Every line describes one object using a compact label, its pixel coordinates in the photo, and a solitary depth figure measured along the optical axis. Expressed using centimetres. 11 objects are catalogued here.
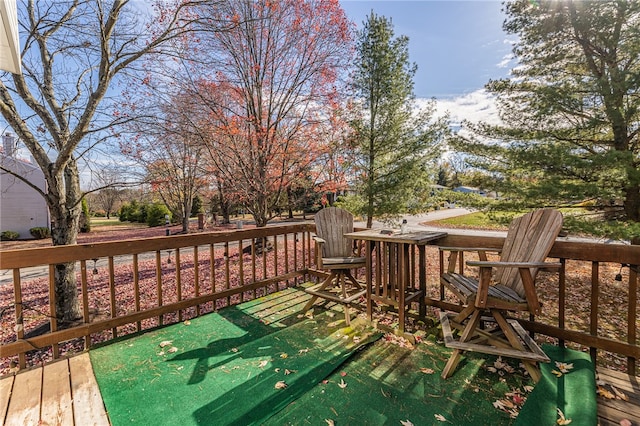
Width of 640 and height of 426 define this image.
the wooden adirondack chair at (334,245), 317
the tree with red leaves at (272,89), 536
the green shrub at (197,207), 1992
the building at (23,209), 1284
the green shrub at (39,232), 1323
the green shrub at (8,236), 1250
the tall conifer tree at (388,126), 654
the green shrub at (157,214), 1761
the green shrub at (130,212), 2000
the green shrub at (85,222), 1501
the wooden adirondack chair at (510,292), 184
